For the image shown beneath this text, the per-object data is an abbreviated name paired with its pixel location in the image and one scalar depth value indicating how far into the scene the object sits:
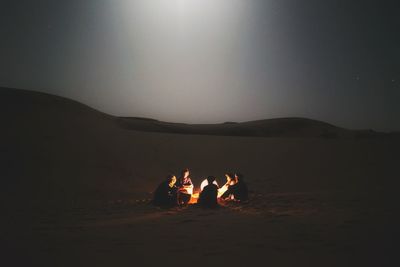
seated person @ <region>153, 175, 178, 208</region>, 10.65
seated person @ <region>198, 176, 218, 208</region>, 10.30
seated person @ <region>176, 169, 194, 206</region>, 10.88
